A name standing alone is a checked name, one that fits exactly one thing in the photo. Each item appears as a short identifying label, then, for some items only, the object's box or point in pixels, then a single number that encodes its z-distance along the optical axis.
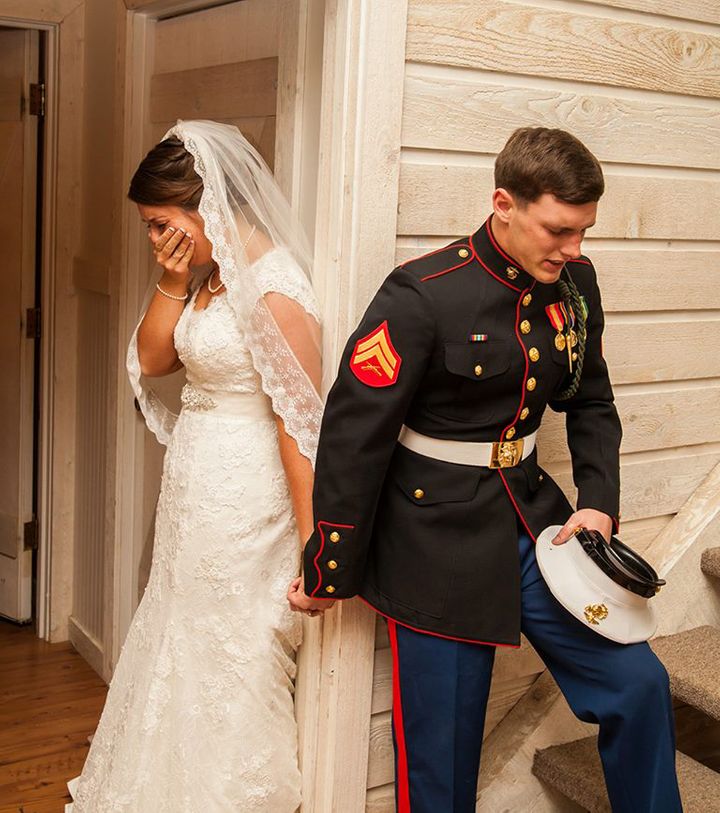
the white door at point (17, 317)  3.81
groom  2.04
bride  2.32
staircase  2.33
